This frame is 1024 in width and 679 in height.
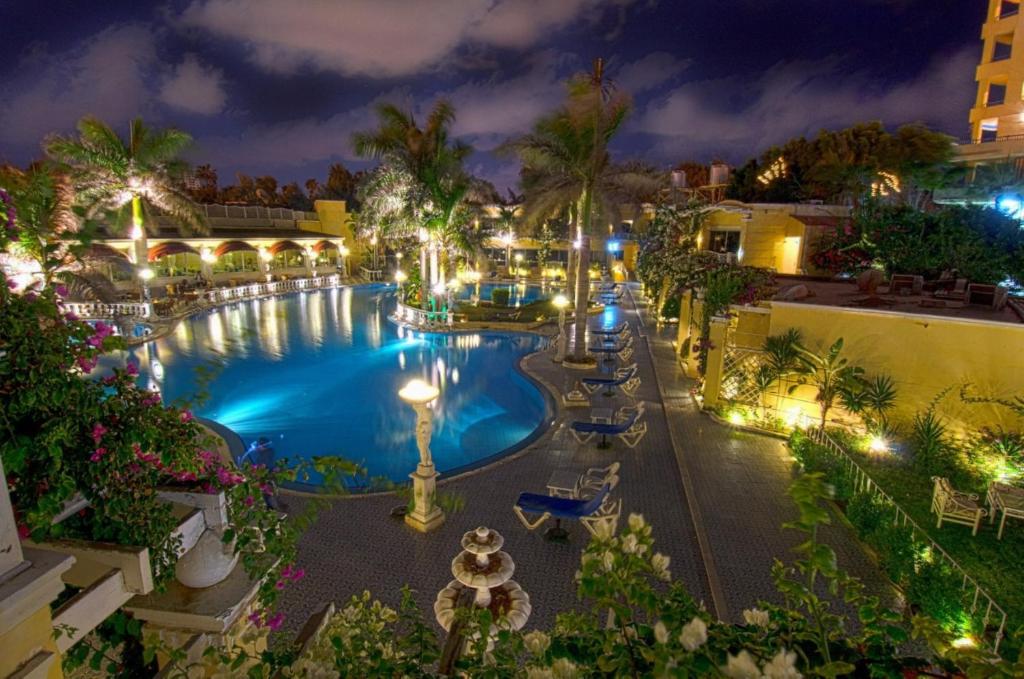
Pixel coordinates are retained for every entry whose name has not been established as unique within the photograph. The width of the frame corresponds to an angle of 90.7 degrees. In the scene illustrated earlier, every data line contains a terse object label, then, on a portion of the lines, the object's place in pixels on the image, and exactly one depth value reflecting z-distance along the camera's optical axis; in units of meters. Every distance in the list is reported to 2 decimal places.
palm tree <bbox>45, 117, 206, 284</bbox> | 19.42
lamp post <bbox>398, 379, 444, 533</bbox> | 7.14
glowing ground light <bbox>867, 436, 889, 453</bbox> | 9.91
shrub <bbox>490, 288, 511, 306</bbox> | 26.72
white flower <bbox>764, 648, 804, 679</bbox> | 1.27
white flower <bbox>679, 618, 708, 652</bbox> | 1.34
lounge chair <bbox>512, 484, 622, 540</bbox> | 7.11
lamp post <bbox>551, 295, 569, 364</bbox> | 16.86
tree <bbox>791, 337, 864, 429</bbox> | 10.00
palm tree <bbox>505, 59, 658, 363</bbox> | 14.06
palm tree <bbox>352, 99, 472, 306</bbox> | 21.14
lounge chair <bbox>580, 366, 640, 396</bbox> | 13.41
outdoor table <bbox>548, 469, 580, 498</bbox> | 8.03
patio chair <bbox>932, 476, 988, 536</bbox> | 7.11
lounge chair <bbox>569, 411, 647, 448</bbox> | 10.30
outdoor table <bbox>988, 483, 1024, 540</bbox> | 6.98
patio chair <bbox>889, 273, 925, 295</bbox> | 13.54
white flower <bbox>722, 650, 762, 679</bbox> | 1.23
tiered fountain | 5.44
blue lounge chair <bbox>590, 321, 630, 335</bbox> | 18.44
